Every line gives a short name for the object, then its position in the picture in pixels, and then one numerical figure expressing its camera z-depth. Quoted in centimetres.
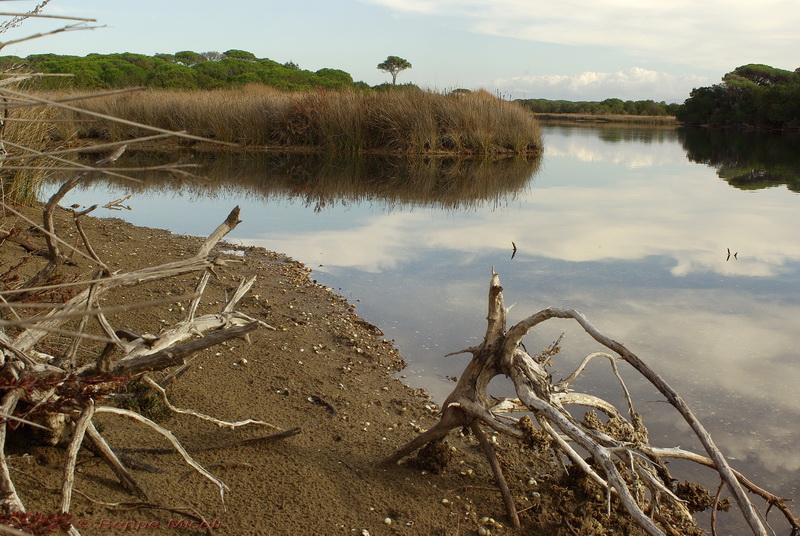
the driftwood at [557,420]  223
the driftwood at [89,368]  208
